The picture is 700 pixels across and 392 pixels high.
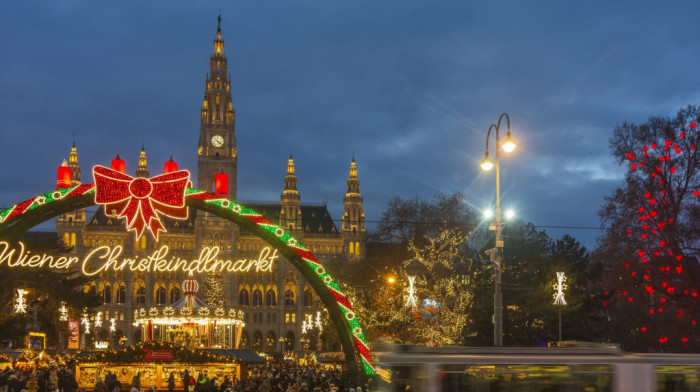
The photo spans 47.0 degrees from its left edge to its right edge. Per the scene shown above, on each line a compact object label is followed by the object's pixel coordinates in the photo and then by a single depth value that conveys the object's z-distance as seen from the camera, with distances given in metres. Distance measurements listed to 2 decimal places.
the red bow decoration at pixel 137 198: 24.75
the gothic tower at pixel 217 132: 133.88
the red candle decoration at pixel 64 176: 31.11
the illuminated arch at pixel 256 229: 25.08
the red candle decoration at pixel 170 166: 32.38
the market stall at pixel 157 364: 31.59
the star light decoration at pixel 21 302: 40.50
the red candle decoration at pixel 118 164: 30.52
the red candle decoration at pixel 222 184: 37.75
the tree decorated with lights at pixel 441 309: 41.97
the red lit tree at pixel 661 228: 34.72
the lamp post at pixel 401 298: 40.99
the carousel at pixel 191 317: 44.91
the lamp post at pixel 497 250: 22.06
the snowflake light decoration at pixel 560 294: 34.66
